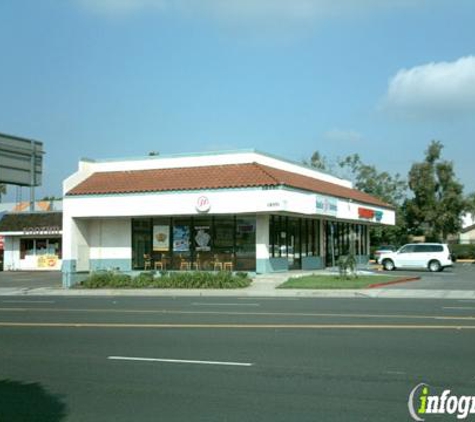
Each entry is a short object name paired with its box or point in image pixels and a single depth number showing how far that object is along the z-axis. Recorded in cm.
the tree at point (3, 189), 9131
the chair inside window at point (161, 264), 3509
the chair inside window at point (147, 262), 3541
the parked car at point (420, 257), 4022
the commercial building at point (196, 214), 3238
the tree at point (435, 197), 6088
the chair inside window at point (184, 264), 3444
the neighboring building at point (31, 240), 4756
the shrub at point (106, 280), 3055
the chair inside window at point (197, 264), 3419
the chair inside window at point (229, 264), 3322
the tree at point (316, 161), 7238
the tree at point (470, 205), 6141
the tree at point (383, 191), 6694
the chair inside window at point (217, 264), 3344
